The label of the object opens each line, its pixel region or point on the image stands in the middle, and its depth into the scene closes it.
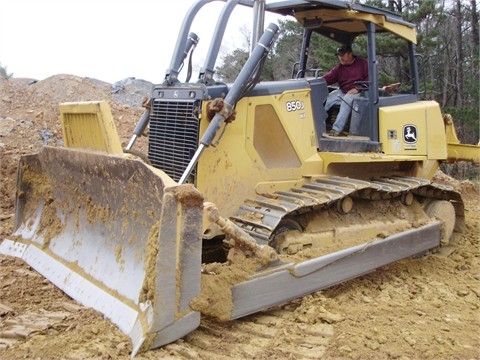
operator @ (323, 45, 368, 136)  5.42
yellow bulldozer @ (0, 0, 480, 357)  3.49
